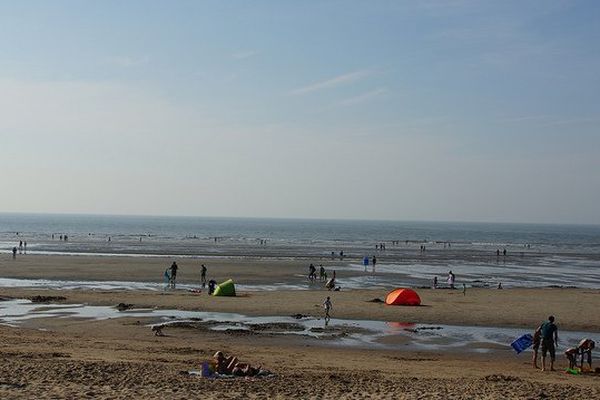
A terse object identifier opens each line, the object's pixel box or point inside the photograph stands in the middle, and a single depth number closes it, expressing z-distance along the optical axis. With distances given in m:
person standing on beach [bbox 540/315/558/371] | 19.61
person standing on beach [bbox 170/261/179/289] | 41.00
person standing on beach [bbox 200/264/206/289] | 41.71
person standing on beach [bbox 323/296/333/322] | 28.52
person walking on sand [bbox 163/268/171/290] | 41.95
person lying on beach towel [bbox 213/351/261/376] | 16.53
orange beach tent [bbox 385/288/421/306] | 32.92
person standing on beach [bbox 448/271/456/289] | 44.88
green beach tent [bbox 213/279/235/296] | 35.56
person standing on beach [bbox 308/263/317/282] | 47.84
